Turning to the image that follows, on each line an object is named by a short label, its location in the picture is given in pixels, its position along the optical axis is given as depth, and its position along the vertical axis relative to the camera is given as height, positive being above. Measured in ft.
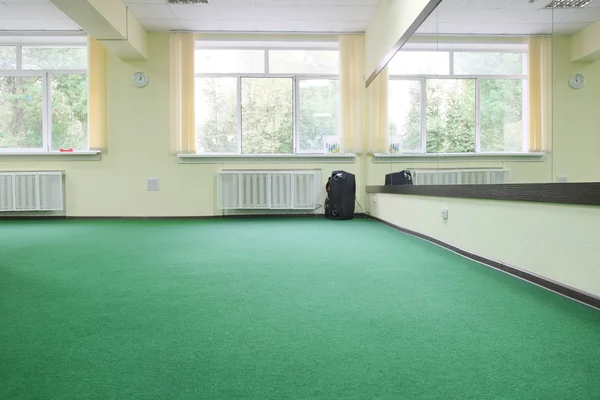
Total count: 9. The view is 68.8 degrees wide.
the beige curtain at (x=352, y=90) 21.13 +4.97
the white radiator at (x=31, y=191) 20.53 +0.20
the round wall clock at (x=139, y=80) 20.97 +5.47
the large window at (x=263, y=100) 21.70 +4.63
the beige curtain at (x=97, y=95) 20.49 +4.69
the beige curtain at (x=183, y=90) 20.84 +4.97
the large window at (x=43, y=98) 21.24 +4.71
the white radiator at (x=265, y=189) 20.98 +0.20
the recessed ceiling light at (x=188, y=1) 17.61 +7.77
